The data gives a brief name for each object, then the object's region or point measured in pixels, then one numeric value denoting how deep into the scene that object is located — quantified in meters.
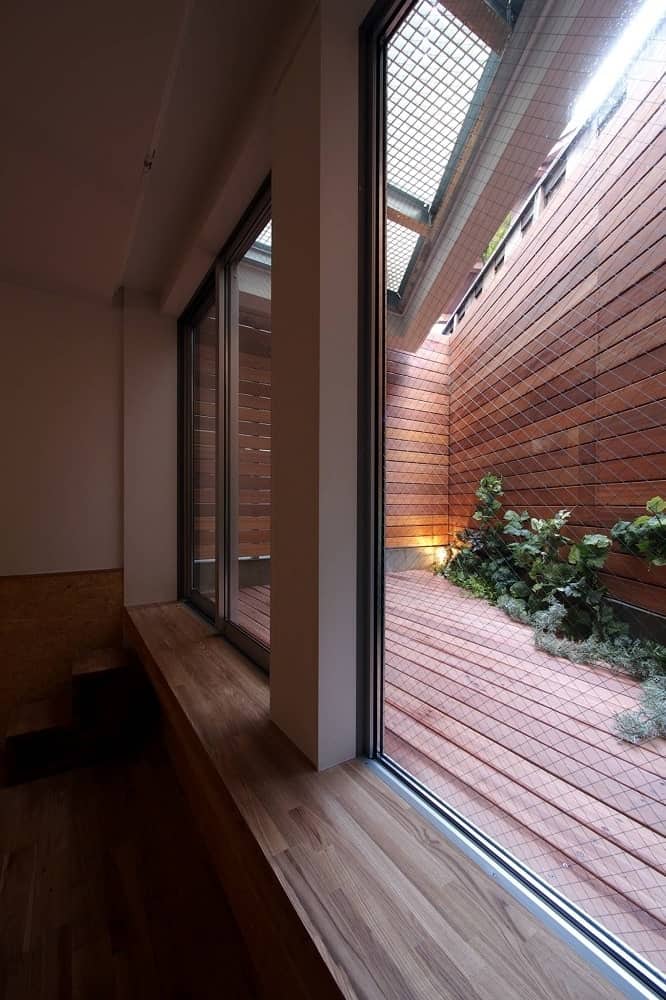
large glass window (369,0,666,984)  0.62
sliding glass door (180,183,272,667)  1.93
